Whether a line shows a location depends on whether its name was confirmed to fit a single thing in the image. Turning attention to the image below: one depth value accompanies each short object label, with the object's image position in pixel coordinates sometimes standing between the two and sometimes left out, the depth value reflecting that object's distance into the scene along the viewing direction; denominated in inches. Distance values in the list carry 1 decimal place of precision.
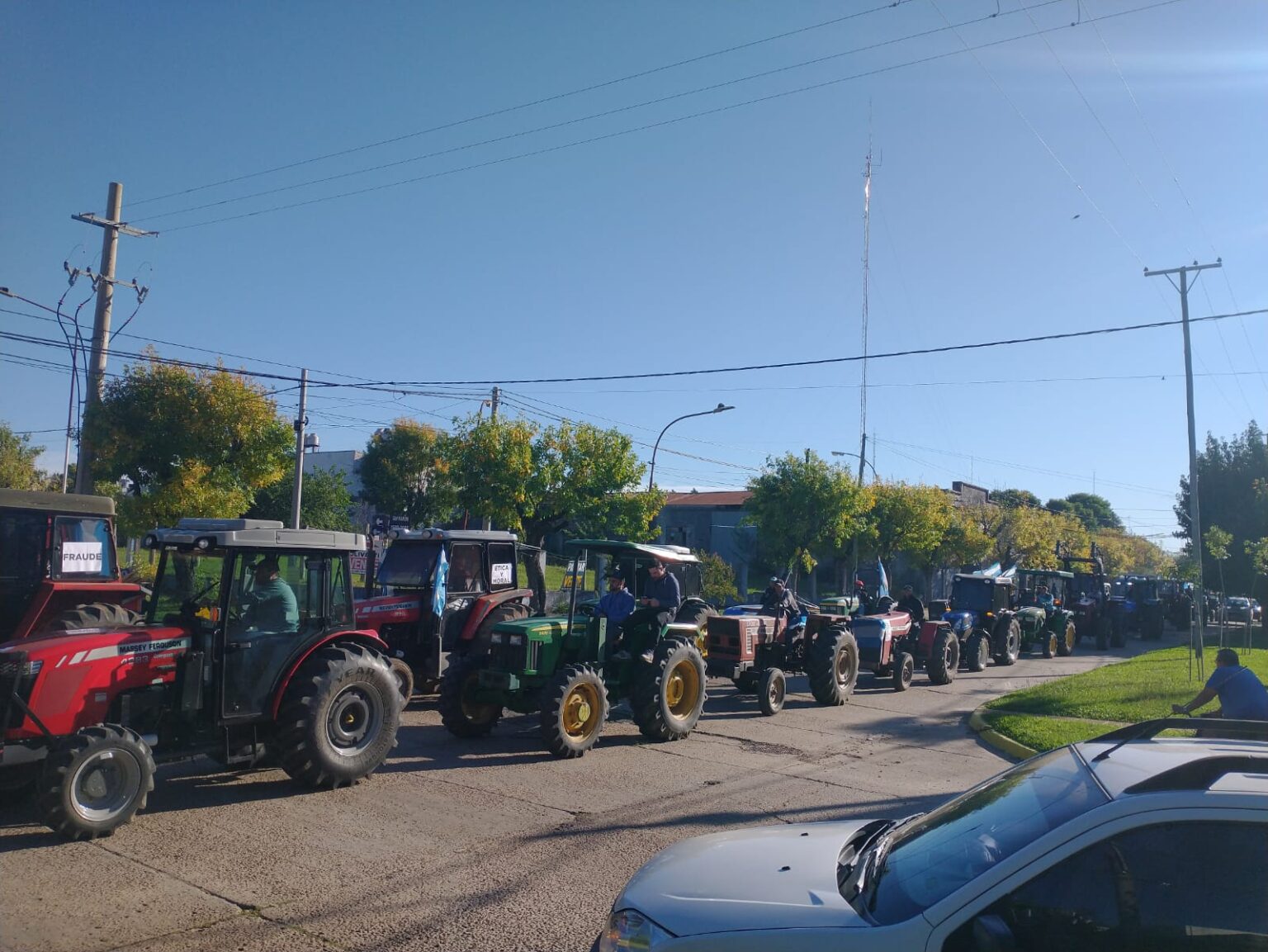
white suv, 108.2
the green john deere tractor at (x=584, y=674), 407.8
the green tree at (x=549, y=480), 1046.4
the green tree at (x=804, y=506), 1322.6
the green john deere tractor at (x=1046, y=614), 1081.4
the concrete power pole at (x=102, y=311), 719.7
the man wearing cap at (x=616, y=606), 450.6
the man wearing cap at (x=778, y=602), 616.1
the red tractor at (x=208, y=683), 266.4
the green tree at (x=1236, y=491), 1905.8
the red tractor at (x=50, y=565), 392.5
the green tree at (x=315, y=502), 1434.5
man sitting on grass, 366.9
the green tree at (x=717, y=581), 1203.9
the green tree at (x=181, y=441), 782.5
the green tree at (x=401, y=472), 1791.3
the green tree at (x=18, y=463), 1403.8
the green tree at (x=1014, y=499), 2433.6
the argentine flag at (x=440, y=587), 538.9
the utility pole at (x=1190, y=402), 989.2
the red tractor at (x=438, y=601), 540.7
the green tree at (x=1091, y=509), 4119.1
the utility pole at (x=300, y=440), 953.5
